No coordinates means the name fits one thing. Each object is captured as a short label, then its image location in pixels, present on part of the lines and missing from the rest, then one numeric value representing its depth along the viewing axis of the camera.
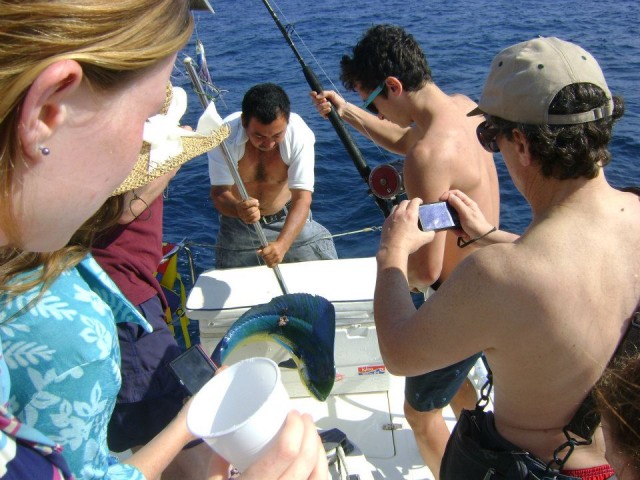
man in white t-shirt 3.60
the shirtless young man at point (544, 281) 1.50
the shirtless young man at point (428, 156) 2.50
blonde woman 0.71
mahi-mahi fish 2.36
